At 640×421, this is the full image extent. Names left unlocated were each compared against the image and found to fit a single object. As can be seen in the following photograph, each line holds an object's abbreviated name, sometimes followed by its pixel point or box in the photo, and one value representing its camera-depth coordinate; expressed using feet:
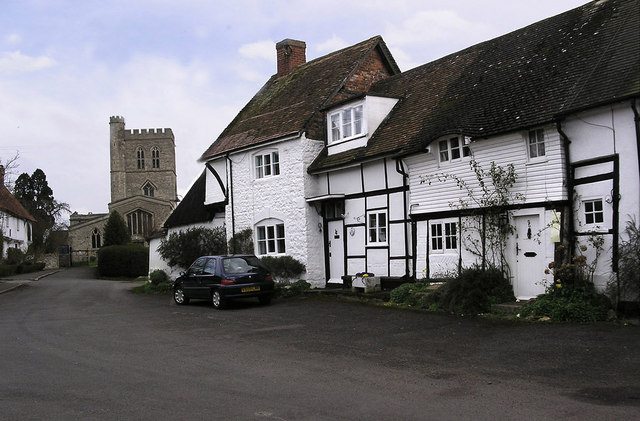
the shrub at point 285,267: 66.93
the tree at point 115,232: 187.62
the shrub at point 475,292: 44.32
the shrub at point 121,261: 144.05
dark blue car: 54.70
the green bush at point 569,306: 38.65
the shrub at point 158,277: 91.09
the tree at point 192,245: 82.38
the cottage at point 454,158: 42.27
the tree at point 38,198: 238.48
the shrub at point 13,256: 155.17
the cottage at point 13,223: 159.54
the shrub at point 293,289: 63.26
